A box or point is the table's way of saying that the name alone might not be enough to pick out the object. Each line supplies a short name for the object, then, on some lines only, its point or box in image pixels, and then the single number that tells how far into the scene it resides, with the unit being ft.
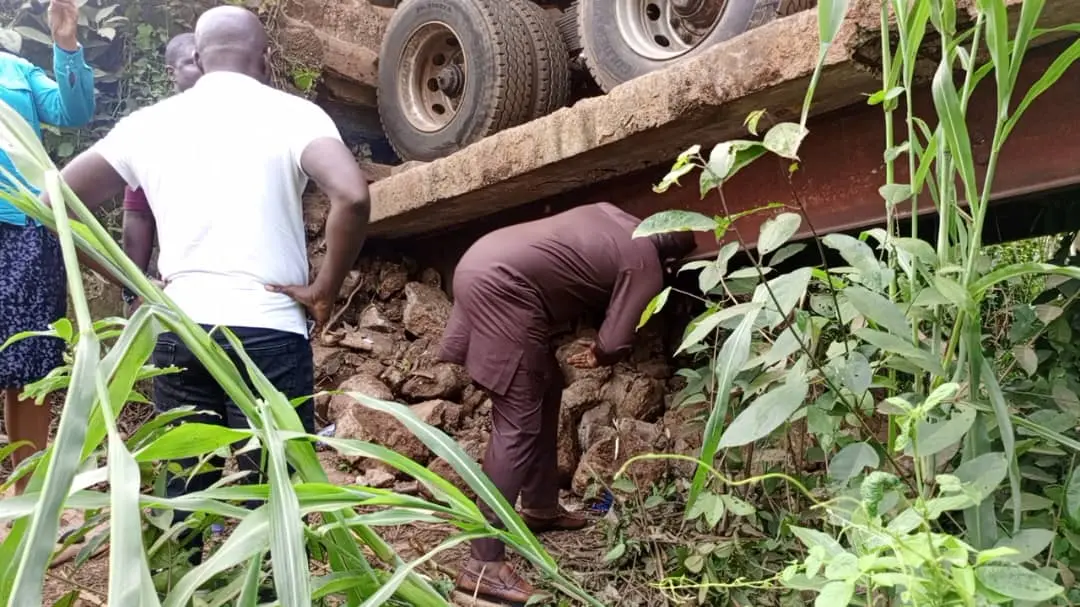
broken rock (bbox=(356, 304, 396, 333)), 13.37
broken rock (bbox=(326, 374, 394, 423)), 11.74
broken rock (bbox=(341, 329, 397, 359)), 12.97
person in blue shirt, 7.76
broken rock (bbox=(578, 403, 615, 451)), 10.84
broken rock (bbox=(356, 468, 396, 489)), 10.15
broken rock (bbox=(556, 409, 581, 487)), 10.95
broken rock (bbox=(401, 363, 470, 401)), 12.07
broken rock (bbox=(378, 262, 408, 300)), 13.82
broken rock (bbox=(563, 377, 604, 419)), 11.18
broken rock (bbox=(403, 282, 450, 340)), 13.07
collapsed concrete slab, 6.37
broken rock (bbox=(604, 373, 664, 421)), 11.15
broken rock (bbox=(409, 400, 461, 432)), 11.51
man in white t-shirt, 6.32
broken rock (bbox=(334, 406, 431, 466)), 10.67
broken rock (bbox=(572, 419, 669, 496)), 9.64
